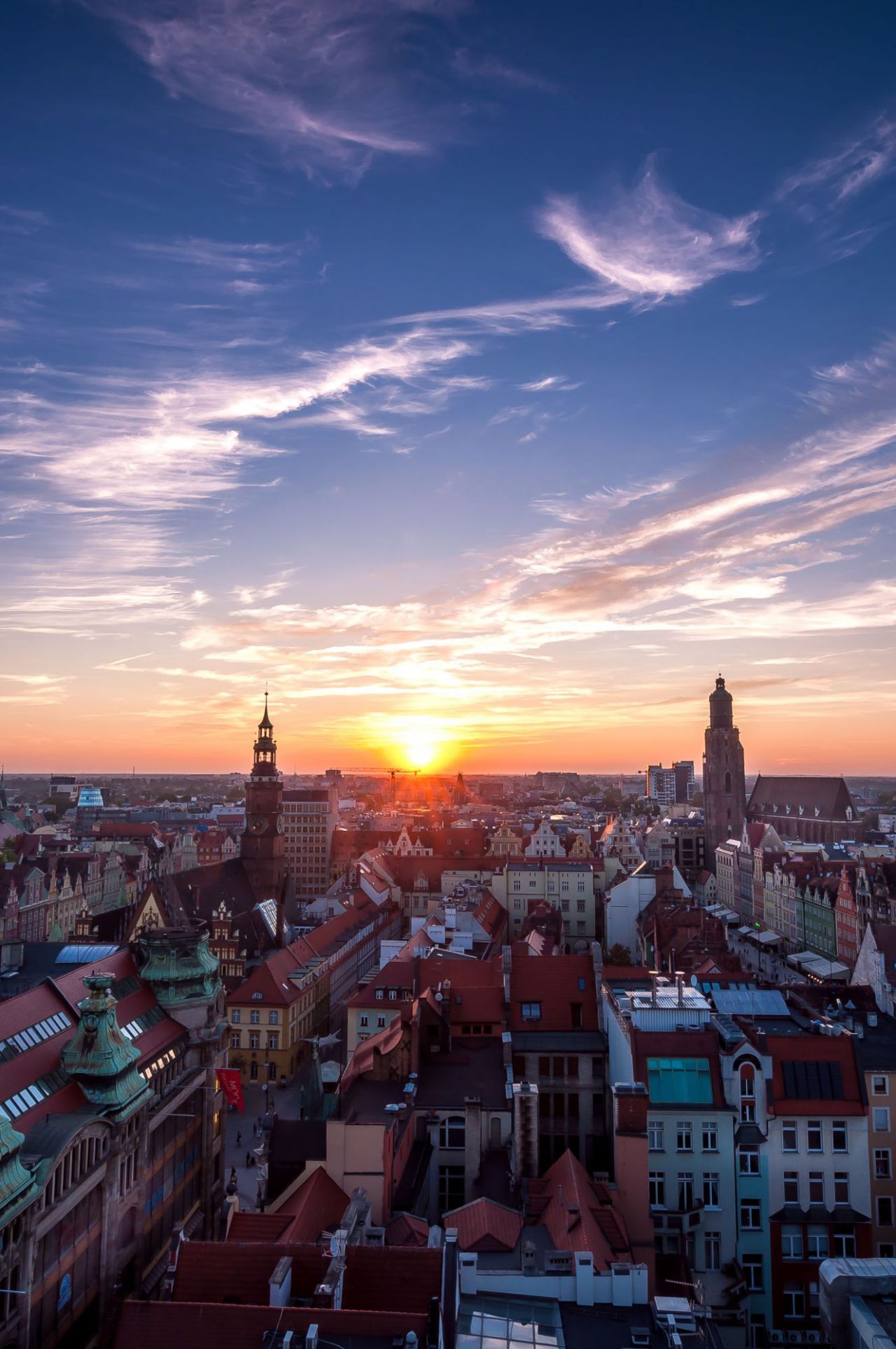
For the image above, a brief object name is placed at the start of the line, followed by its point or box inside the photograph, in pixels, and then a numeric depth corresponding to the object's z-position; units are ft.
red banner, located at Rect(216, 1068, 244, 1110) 162.91
